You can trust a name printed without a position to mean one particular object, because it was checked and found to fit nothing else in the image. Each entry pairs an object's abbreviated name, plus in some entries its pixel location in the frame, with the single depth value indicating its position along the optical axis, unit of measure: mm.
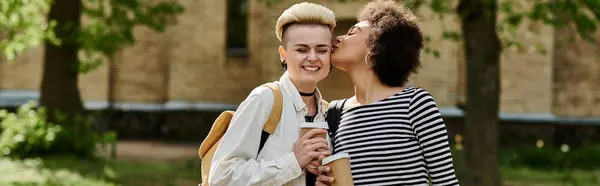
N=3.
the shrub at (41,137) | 16234
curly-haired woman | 3398
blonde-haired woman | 3348
